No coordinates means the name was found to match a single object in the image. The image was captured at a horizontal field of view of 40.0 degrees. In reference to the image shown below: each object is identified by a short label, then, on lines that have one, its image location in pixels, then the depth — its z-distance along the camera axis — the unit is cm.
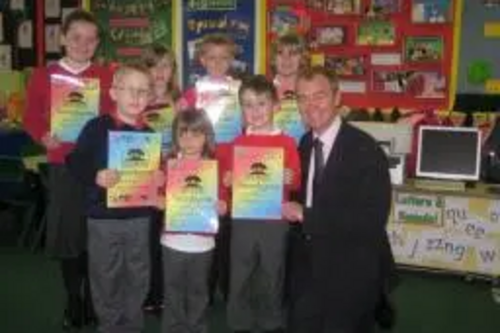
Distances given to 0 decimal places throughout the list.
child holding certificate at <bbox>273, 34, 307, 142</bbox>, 357
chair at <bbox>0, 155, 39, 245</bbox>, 550
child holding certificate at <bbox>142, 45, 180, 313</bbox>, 353
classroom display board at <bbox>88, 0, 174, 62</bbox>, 687
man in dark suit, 252
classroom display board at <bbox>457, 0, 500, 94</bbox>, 577
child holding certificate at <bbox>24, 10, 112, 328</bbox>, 338
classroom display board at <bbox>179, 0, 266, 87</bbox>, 651
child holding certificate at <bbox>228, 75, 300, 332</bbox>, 298
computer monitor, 488
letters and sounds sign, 474
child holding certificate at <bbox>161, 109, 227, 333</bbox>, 303
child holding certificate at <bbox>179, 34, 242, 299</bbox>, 344
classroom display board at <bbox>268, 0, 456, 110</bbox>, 594
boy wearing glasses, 306
